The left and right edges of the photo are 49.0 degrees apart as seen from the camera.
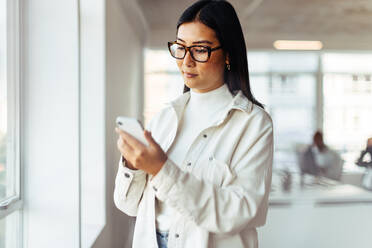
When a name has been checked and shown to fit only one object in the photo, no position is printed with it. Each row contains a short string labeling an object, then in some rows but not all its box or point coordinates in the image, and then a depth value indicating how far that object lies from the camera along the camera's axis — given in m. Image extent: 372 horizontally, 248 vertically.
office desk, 3.50
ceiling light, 4.87
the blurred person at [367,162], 4.21
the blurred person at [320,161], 4.52
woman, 1.00
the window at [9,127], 1.71
